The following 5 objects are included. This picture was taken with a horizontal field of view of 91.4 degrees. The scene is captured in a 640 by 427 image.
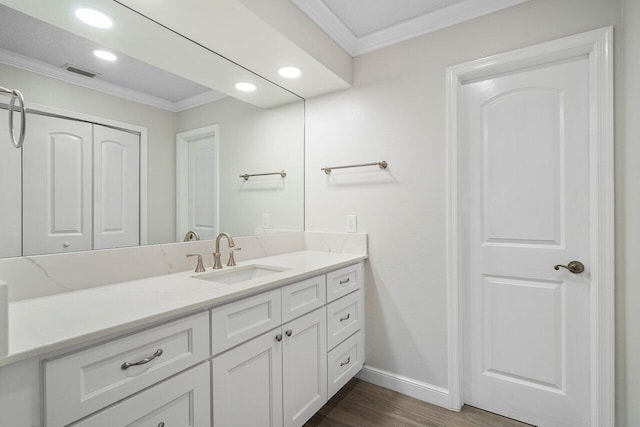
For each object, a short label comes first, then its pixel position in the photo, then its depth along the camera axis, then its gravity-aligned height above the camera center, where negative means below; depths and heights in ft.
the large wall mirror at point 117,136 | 3.89 +1.23
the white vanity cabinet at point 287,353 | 3.99 -2.20
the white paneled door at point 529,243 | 5.37 -0.58
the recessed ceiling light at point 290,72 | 6.63 +3.06
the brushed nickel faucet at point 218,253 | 5.71 -0.75
